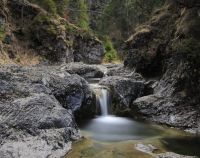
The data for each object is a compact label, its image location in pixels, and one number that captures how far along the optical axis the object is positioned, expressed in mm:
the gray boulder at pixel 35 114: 7321
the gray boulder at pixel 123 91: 12396
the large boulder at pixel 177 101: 10579
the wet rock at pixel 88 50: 26228
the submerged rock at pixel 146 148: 7924
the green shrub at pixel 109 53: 30440
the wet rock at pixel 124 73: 14811
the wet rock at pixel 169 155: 7511
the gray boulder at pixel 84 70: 16818
